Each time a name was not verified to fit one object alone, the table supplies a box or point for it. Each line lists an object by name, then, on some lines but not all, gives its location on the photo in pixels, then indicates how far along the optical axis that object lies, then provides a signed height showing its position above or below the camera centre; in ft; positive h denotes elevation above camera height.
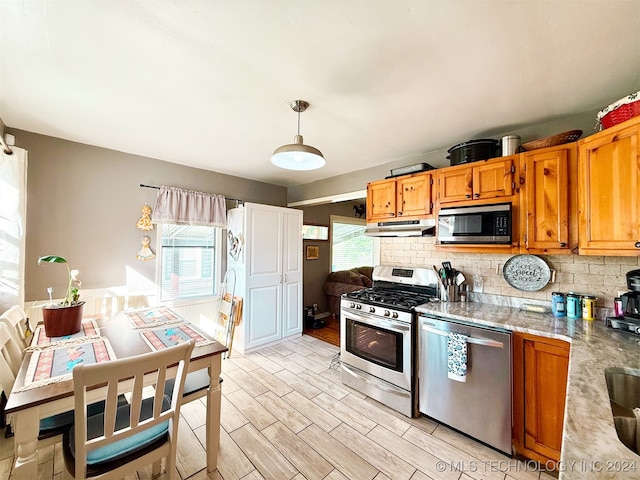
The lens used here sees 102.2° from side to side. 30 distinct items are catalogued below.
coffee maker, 5.39 -1.14
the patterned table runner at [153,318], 6.95 -2.18
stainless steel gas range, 7.39 -2.96
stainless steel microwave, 7.05 +0.58
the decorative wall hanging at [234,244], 11.77 -0.06
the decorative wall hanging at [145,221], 10.34 +0.87
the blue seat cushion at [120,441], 3.94 -3.24
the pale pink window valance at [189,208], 10.75 +1.54
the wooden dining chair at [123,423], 3.57 -2.90
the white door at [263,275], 11.67 -1.51
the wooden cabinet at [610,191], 4.99 +1.12
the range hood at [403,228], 8.46 +0.53
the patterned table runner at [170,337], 5.67 -2.21
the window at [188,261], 11.12 -0.84
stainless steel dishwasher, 6.00 -3.48
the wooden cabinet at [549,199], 6.27 +1.13
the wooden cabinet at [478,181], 7.11 +1.87
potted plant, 5.83 -1.70
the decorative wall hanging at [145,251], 10.38 -0.35
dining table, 3.65 -2.20
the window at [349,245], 19.07 -0.13
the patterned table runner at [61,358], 4.16 -2.18
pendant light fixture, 5.73 +2.03
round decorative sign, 7.27 -0.82
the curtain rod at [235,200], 12.96 +2.17
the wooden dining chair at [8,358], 4.48 -2.27
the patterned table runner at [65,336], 5.64 -2.15
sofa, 16.87 -2.72
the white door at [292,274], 13.14 -1.61
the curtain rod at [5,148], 7.01 +2.60
